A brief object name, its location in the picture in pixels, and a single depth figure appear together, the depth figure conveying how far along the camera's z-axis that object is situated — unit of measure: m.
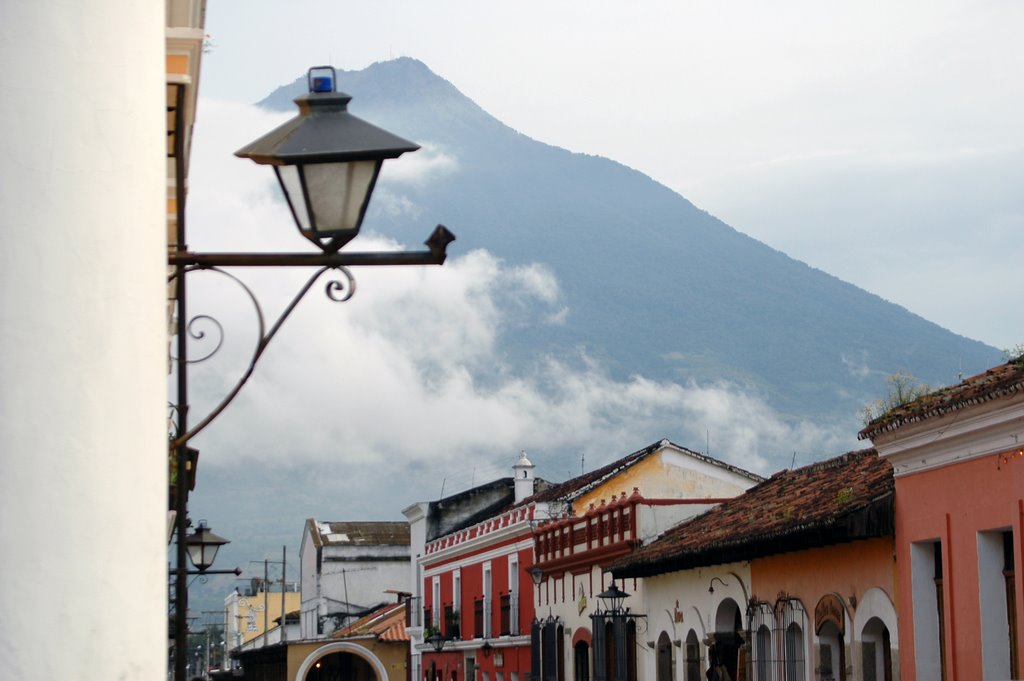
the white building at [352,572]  64.06
